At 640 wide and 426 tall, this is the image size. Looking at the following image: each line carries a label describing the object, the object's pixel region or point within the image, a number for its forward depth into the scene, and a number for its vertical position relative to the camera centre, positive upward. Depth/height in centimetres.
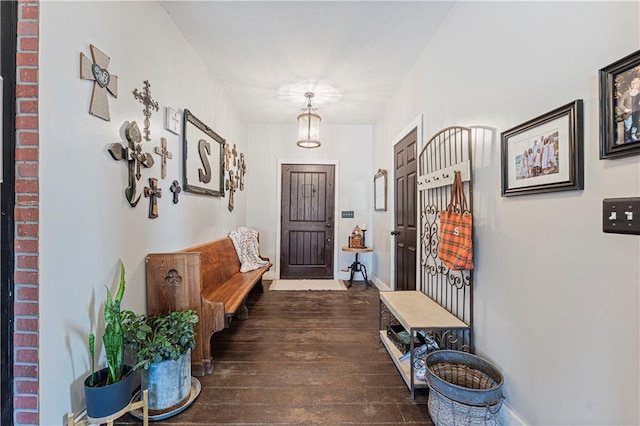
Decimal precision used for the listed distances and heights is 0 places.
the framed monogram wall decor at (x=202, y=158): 240 +56
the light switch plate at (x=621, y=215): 81 +0
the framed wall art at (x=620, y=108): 84 +35
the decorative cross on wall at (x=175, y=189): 216 +20
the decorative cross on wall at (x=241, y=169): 406 +69
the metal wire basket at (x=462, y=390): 127 -87
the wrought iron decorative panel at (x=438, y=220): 177 -1
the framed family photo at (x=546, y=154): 104 +27
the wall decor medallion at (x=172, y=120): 208 +73
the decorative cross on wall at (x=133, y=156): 161 +35
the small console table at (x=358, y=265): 407 -78
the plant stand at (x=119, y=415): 121 -92
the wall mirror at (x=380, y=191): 383 +37
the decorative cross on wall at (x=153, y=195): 185 +13
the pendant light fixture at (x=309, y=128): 338 +107
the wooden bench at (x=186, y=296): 185 -54
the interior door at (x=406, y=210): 282 +6
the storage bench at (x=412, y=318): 166 -66
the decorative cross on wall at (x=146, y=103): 179 +74
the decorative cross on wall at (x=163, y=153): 200 +45
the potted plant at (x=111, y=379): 122 -77
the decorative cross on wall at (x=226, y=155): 340 +76
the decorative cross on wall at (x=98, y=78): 133 +68
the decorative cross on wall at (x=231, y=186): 356 +38
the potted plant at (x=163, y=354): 144 -74
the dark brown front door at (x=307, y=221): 459 -9
